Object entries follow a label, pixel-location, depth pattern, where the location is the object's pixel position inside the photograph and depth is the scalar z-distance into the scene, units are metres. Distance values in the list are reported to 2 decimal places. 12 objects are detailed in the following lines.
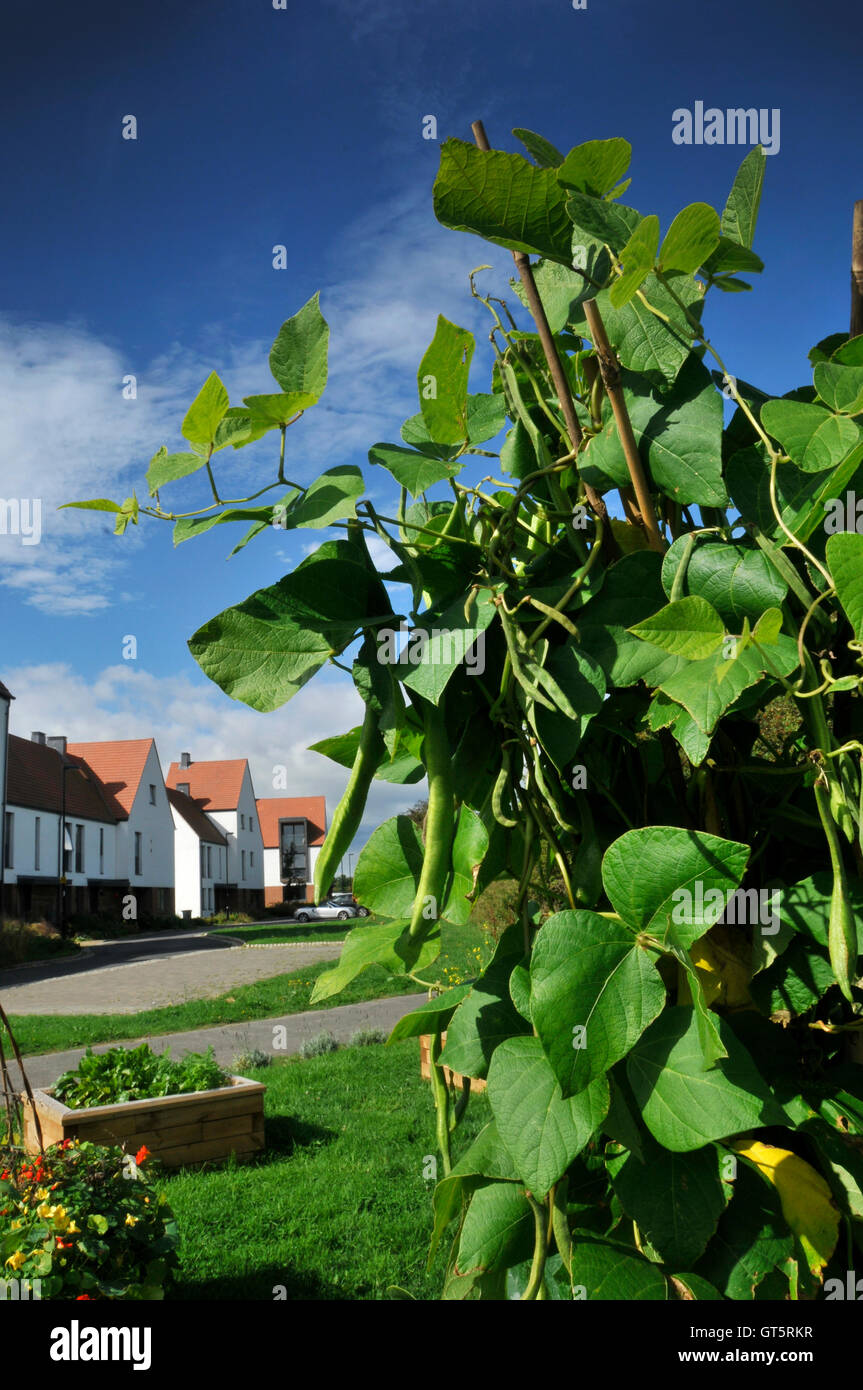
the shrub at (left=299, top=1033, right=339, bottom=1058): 8.71
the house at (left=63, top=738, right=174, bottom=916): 34.66
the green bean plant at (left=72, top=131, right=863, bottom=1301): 0.62
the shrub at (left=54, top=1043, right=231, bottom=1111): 5.29
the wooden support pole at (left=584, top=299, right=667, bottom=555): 0.73
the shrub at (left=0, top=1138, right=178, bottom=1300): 2.71
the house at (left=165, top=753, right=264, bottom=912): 45.28
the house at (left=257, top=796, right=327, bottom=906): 51.31
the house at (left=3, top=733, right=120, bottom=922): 27.58
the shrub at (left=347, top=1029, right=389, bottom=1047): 9.12
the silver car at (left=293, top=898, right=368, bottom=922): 40.19
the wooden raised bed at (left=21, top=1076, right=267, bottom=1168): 4.95
